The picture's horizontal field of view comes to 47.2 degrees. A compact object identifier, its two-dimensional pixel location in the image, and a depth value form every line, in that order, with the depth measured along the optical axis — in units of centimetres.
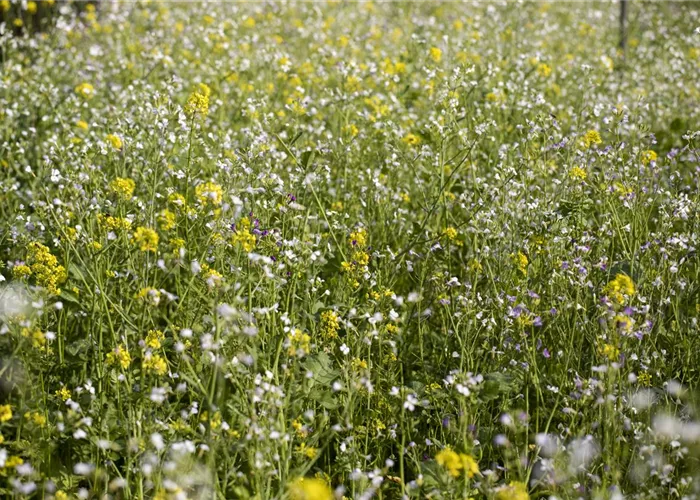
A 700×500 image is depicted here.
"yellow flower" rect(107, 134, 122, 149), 370
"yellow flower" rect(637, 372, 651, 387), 280
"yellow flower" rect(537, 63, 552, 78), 525
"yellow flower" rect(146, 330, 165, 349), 255
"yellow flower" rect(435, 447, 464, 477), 209
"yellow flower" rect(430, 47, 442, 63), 512
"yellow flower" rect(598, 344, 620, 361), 245
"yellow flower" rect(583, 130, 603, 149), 364
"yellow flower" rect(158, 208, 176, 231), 281
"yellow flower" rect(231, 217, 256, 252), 269
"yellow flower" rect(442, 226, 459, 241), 333
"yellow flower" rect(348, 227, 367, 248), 312
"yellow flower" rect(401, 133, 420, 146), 427
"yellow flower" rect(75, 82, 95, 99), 489
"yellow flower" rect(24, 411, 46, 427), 242
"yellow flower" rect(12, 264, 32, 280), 282
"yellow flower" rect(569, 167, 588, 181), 340
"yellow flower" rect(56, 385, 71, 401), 277
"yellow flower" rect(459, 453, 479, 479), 212
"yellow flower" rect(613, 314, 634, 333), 250
